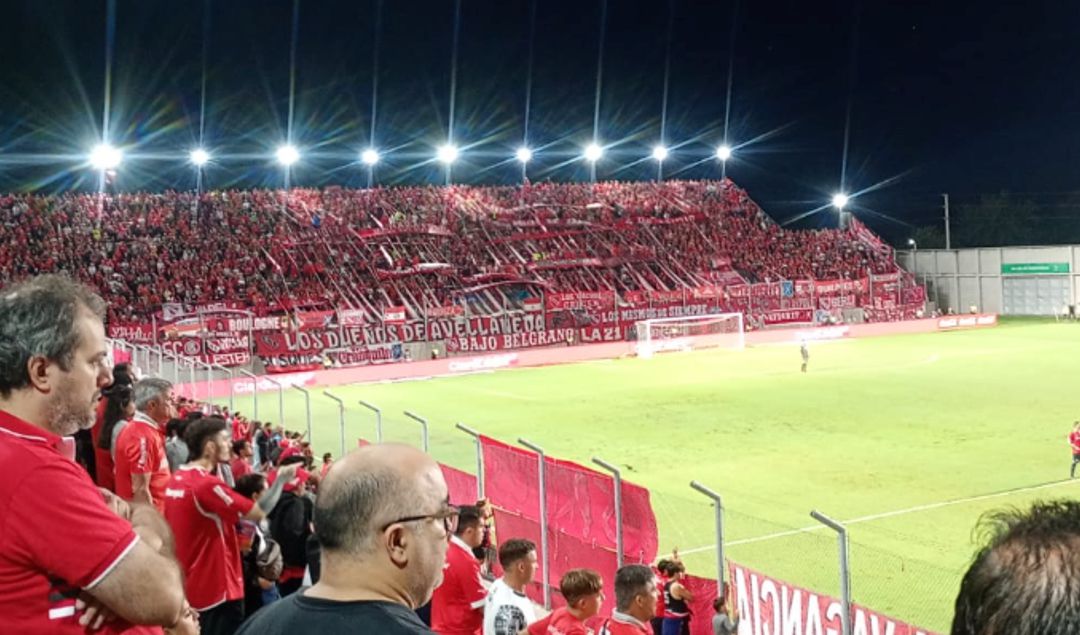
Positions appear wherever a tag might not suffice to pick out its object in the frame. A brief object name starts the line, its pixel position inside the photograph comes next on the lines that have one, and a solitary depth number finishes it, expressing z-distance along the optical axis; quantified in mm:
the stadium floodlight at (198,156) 62312
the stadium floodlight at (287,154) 65062
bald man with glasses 2713
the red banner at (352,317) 48616
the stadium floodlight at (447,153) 70750
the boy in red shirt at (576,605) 6301
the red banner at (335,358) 46125
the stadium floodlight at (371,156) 70238
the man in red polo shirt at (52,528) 2791
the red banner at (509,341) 51156
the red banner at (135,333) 42719
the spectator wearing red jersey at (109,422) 8273
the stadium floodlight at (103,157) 57031
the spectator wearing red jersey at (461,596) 6973
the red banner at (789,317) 60031
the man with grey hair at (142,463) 7270
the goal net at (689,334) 53500
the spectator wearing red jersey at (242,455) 12430
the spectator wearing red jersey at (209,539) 6668
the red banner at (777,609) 8266
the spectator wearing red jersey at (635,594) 6469
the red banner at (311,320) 47625
